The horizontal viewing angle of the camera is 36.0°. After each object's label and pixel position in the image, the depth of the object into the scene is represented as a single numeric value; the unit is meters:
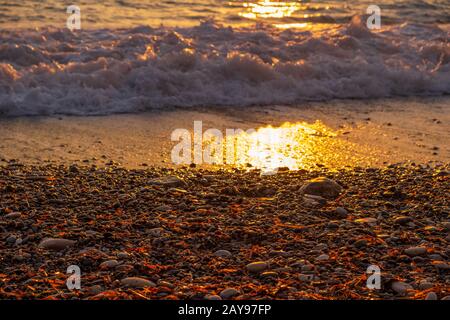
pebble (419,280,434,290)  3.58
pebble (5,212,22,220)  4.51
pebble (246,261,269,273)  3.82
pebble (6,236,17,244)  4.12
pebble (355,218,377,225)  4.55
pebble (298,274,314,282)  3.69
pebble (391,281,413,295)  3.55
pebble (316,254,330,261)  3.95
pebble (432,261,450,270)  3.84
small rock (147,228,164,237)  4.28
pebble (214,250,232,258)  4.01
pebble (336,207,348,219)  4.68
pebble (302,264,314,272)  3.80
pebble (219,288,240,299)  3.49
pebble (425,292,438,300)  3.45
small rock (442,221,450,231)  4.48
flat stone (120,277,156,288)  3.58
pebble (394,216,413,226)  4.56
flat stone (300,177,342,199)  5.11
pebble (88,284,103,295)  3.50
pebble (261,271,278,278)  3.74
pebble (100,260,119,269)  3.80
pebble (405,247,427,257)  4.04
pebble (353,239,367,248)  4.14
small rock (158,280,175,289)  3.57
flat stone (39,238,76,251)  4.04
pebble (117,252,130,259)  3.92
